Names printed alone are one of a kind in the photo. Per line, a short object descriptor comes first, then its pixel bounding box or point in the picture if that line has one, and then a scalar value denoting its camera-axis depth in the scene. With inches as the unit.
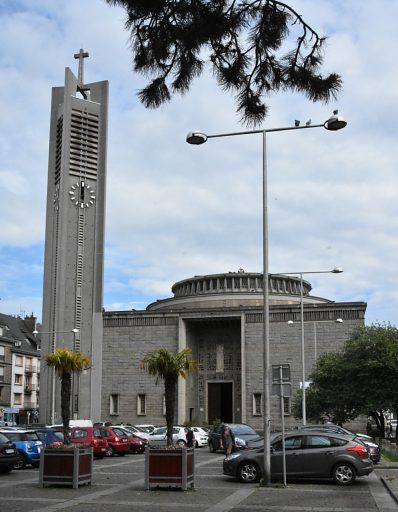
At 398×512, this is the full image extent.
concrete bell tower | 2306.8
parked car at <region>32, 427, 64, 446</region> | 1087.0
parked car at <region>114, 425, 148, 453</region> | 1405.6
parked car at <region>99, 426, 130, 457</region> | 1337.4
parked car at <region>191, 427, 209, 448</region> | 1727.4
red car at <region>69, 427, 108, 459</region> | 1242.6
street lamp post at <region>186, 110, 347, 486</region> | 676.7
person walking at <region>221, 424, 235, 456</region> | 1097.7
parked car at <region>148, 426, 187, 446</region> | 1454.2
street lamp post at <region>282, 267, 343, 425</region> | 1407.5
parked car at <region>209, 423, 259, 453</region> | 1215.6
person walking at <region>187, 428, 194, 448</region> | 1362.0
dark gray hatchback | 760.3
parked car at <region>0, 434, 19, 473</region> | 912.3
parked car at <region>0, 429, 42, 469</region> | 1027.3
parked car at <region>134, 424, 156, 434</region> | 1811.0
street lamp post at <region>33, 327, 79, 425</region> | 2126.0
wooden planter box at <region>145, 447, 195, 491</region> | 703.7
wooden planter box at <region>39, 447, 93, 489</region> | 716.7
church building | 2329.0
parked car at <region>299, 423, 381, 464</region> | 1024.2
